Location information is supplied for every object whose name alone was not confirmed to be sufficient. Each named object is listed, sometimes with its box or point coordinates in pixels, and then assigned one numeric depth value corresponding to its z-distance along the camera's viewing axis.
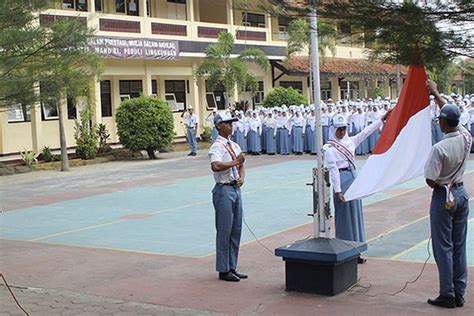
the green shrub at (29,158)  24.11
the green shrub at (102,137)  26.94
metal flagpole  7.54
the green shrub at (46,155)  25.38
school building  27.42
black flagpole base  7.00
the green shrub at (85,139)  25.67
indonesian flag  7.00
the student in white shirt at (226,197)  7.78
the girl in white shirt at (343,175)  8.32
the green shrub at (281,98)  33.38
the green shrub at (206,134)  33.03
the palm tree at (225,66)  30.62
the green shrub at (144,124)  25.91
